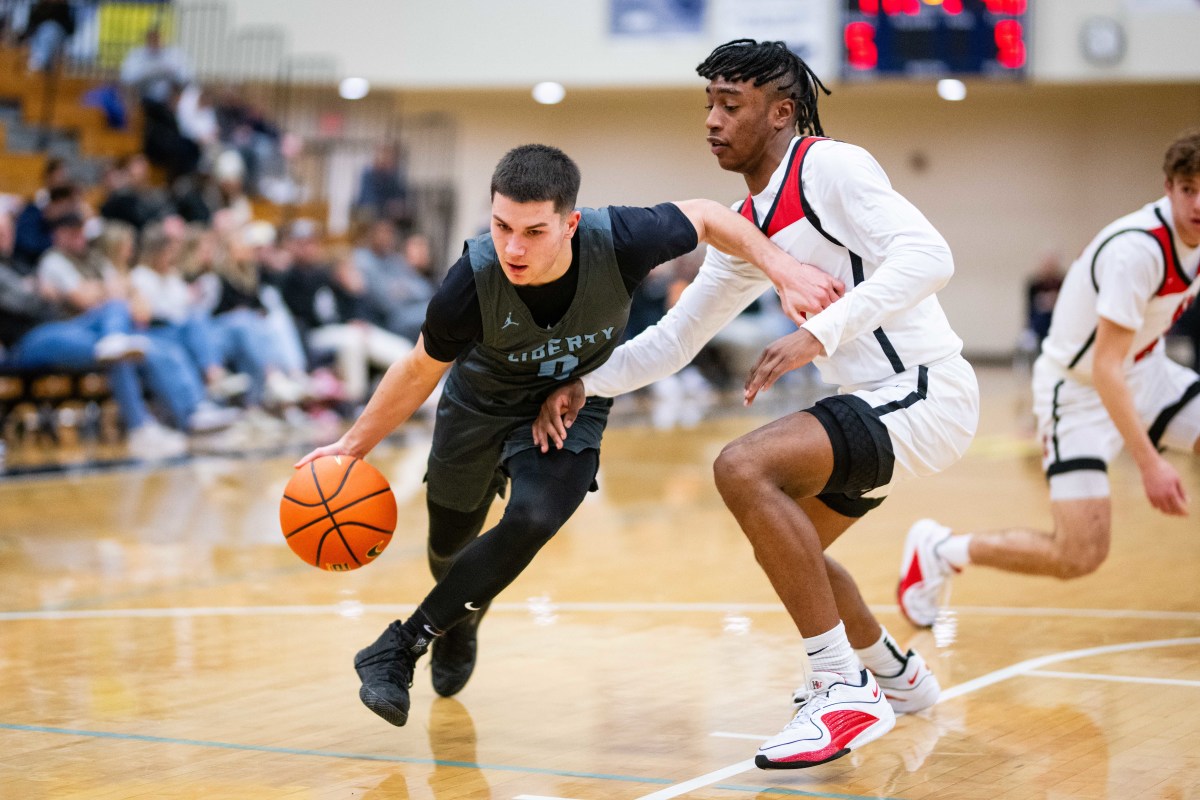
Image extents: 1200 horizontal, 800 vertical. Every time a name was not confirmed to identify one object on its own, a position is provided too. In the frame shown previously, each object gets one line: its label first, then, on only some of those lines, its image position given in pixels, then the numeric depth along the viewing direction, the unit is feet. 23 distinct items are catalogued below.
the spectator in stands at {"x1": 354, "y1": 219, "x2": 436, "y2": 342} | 50.06
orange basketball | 14.16
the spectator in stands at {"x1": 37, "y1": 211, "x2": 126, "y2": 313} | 37.55
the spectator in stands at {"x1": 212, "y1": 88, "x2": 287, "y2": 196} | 57.52
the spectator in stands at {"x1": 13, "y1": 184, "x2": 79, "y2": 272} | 38.47
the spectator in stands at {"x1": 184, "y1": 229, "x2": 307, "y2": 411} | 42.34
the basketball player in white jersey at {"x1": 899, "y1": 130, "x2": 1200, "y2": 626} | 16.79
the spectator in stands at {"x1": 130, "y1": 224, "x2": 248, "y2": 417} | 39.65
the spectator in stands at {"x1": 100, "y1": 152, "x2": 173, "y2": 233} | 43.60
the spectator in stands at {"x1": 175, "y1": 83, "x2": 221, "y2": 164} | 54.90
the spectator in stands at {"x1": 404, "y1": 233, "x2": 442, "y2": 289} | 55.47
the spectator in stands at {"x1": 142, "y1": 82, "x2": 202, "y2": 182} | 51.98
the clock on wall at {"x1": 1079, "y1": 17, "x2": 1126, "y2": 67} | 66.33
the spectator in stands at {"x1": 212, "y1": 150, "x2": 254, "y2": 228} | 47.95
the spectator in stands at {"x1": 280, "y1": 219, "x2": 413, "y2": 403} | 46.42
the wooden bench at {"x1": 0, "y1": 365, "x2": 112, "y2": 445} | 36.52
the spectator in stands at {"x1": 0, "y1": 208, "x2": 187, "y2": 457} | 36.29
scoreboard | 62.64
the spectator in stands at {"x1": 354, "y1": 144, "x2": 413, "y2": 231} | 61.62
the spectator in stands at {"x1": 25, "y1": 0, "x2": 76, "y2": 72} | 54.70
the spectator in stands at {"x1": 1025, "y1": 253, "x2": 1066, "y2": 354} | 57.37
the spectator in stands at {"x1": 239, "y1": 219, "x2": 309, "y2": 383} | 43.88
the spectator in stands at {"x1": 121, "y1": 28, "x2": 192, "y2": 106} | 55.16
